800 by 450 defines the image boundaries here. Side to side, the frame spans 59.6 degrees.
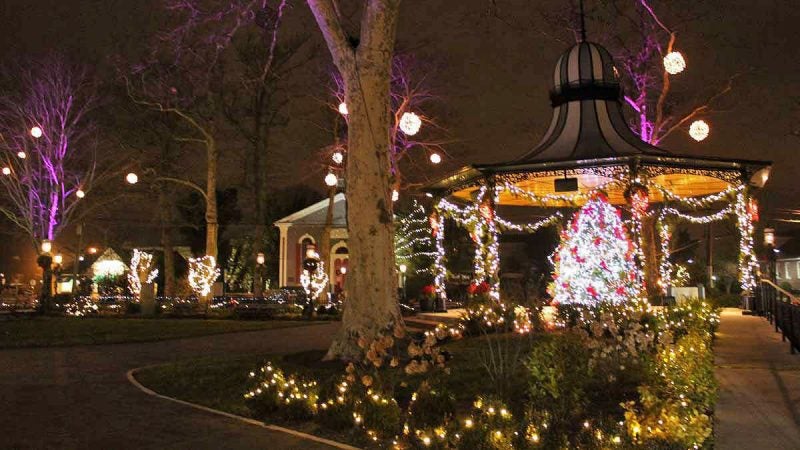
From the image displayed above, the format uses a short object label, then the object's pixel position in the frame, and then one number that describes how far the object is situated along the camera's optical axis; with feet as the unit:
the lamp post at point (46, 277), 90.58
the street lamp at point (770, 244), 76.99
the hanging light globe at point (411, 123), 56.49
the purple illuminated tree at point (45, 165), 103.24
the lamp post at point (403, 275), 121.29
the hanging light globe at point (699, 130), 57.82
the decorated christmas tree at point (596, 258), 47.24
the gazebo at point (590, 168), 50.57
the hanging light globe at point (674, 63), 53.88
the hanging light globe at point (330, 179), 72.01
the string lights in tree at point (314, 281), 89.30
